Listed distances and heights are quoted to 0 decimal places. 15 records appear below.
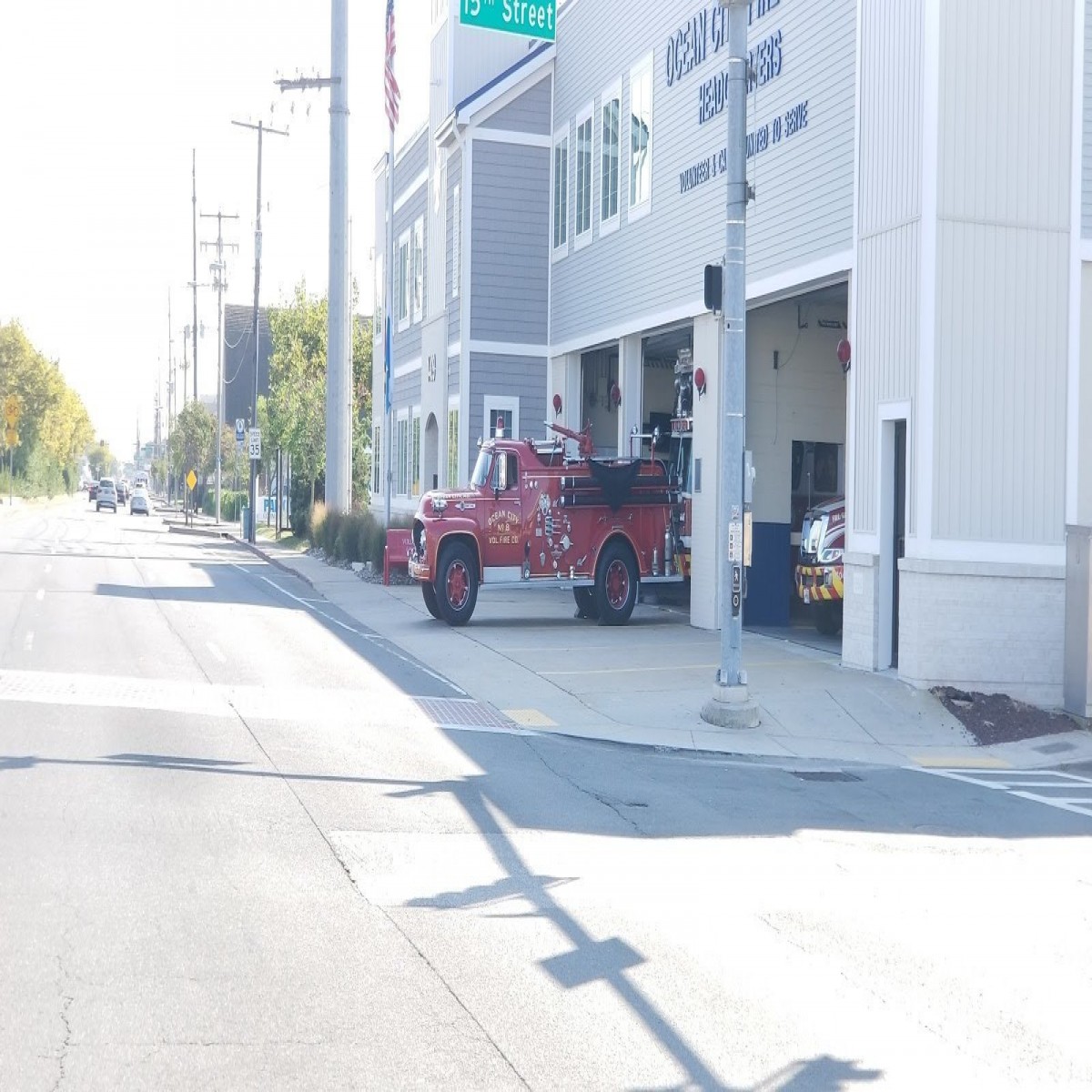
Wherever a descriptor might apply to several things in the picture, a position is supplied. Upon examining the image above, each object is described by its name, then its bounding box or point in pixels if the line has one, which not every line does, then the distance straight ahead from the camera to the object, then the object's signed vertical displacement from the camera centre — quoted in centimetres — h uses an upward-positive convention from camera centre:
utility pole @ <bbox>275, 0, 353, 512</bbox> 3588 +573
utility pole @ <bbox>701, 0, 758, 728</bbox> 1378 +82
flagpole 2941 +433
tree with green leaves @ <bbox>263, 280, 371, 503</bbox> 5190 +497
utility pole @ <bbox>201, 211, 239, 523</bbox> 5909 +869
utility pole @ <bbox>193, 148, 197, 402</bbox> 7406 +1126
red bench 2520 -68
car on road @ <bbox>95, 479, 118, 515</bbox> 8819 +40
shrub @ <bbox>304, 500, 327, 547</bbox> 3706 -41
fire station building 1519 +284
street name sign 2736 +922
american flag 2958 +865
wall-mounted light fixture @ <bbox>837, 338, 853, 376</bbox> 1723 +189
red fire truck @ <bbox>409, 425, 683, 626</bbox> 2092 -29
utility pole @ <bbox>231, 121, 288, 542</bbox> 4988 +906
